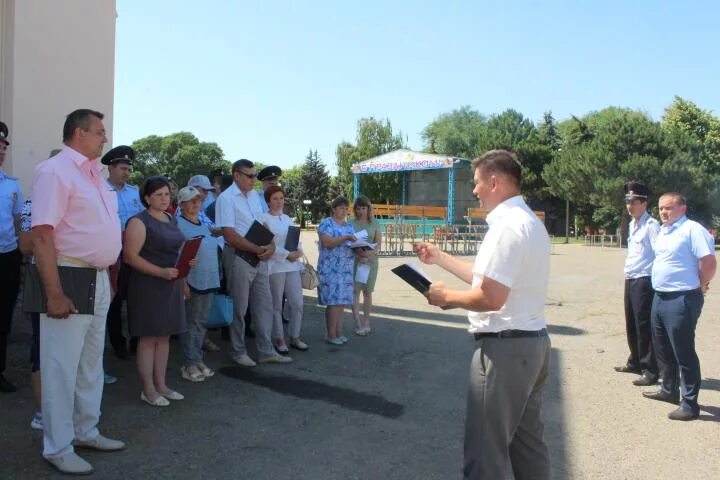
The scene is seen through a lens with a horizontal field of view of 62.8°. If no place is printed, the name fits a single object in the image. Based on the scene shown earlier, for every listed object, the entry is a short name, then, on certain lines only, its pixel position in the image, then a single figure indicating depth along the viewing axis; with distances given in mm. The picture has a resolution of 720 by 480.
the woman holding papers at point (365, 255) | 7777
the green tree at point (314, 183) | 60969
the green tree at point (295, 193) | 61219
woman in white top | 6453
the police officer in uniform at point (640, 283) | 5980
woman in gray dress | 4578
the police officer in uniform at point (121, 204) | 5727
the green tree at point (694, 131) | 37781
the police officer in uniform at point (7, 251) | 4957
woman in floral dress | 7227
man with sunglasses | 5953
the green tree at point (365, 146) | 59312
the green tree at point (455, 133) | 73812
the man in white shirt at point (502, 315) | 2740
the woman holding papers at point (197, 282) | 5566
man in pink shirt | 3482
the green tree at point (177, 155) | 85625
